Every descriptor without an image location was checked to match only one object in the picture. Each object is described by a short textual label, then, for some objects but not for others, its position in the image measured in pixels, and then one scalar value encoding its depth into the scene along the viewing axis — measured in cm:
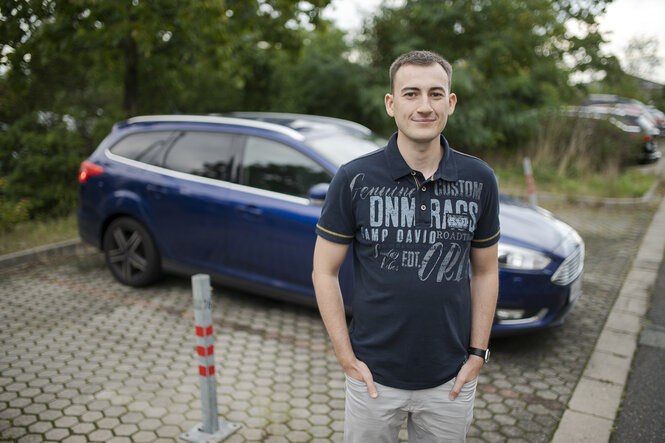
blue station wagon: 413
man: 185
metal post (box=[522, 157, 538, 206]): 847
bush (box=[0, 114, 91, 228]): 866
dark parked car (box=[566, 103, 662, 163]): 1312
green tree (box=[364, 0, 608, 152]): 1360
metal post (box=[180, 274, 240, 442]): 296
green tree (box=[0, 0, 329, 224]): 767
